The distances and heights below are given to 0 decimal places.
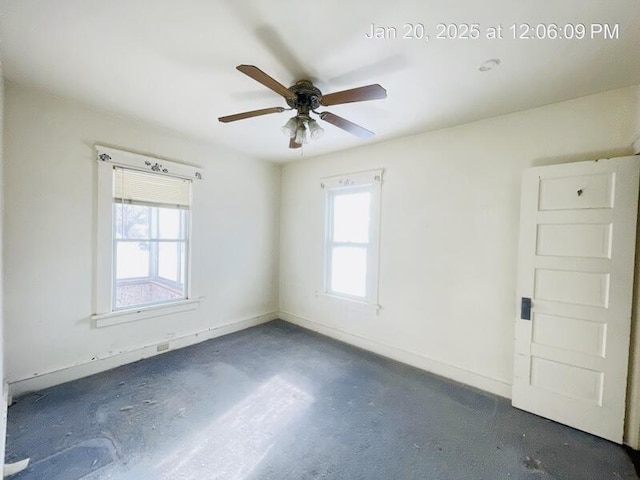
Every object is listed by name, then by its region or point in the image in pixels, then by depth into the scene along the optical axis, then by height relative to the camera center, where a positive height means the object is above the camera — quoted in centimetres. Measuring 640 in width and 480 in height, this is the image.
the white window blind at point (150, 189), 284 +43
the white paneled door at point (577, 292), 193 -40
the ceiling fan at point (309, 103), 164 +86
